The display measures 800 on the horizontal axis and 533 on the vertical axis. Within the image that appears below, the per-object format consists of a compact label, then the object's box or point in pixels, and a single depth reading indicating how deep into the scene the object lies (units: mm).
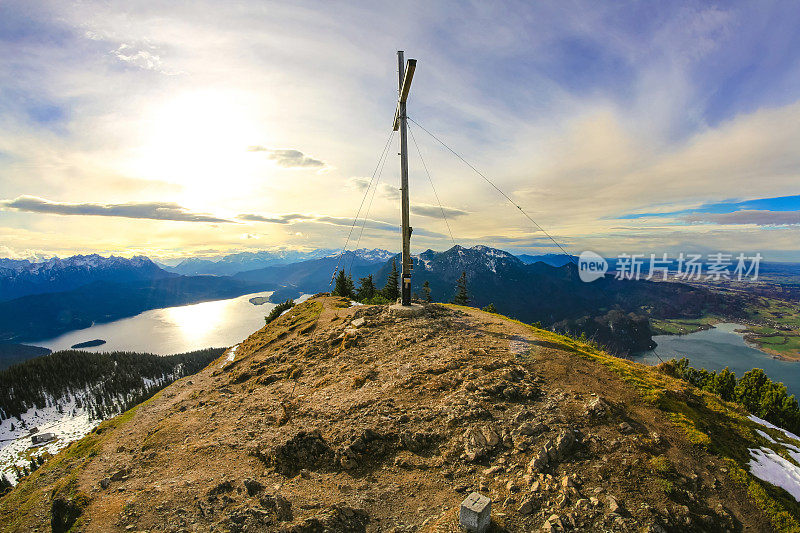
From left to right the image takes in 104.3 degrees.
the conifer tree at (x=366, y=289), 55656
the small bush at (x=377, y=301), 38950
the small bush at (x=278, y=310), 42003
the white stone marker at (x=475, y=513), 5590
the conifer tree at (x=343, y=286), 51344
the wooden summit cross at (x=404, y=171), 17219
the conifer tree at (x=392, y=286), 54600
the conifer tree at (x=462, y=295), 55469
